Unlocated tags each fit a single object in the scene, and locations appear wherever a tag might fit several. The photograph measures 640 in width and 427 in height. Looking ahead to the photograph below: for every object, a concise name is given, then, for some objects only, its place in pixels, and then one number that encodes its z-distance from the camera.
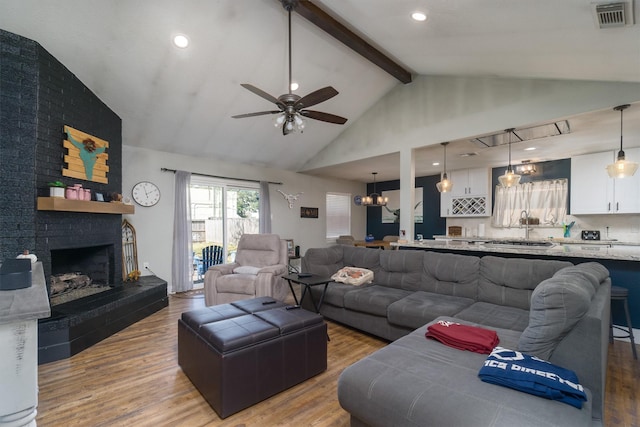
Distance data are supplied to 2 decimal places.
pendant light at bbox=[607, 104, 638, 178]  3.12
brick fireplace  2.72
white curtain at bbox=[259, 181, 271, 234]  6.31
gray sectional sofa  1.23
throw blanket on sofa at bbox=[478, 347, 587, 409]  1.23
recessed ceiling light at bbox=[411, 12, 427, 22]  2.52
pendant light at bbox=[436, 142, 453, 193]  4.60
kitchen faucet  5.98
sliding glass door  5.54
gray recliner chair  3.91
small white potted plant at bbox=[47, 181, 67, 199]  2.95
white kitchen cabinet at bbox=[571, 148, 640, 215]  4.77
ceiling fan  2.73
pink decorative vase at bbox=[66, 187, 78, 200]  3.14
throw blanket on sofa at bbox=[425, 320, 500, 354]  1.76
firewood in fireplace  3.40
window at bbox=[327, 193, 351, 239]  8.20
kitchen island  2.83
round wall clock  4.79
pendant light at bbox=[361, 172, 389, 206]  7.39
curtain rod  5.08
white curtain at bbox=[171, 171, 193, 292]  5.08
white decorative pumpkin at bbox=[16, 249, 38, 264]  2.33
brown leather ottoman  1.90
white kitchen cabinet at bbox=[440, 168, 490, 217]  6.60
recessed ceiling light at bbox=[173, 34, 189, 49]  3.20
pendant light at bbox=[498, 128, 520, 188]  4.14
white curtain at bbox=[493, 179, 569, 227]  5.79
